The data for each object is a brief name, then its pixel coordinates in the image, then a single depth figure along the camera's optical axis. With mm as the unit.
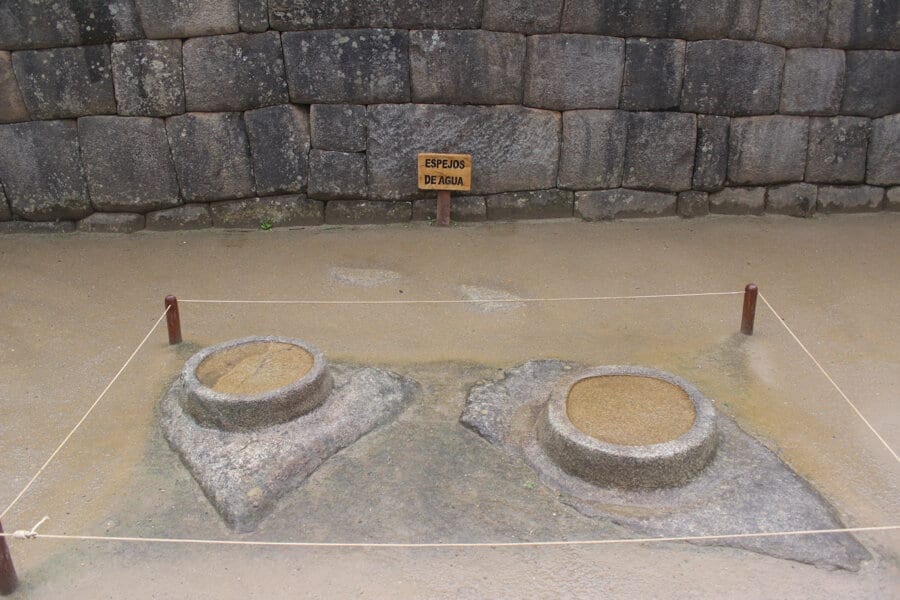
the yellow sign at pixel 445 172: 5991
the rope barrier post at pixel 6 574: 2795
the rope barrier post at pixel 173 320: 4484
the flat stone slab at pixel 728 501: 3041
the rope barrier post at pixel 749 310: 4520
